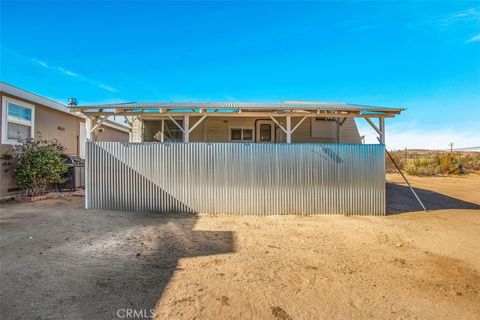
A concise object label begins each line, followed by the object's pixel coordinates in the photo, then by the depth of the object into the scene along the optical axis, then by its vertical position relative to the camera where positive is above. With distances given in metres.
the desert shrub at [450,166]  18.55 -0.35
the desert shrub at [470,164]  20.13 -0.23
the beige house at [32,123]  7.69 +1.70
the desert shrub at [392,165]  20.41 -0.26
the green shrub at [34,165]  7.90 +0.01
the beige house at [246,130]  10.41 +1.52
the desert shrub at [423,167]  18.06 -0.41
